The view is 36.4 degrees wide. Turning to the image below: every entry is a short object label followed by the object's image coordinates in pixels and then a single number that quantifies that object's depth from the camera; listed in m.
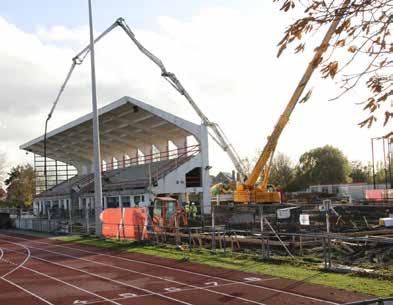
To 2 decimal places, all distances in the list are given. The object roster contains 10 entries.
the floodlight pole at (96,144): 33.38
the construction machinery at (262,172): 39.59
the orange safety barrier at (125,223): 28.42
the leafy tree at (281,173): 94.19
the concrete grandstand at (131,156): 46.25
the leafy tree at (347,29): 4.67
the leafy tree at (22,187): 91.88
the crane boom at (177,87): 52.20
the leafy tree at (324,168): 94.00
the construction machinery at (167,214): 28.89
